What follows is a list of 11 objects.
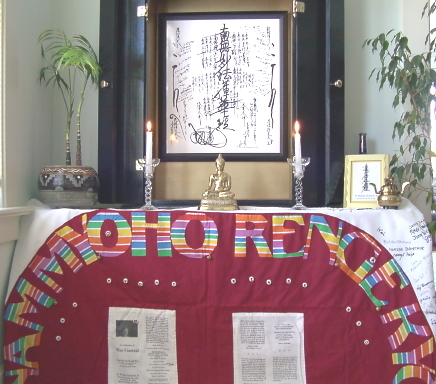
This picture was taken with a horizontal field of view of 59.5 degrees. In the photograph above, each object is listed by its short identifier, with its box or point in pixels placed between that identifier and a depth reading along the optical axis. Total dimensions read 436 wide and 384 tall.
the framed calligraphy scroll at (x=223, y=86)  1.54
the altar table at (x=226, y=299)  1.20
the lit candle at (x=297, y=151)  1.34
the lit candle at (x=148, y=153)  1.36
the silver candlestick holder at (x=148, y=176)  1.36
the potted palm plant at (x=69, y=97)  1.39
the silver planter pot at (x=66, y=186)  1.38
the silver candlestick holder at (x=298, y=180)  1.34
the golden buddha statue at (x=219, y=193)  1.32
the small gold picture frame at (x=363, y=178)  1.40
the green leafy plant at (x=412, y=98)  1.40
